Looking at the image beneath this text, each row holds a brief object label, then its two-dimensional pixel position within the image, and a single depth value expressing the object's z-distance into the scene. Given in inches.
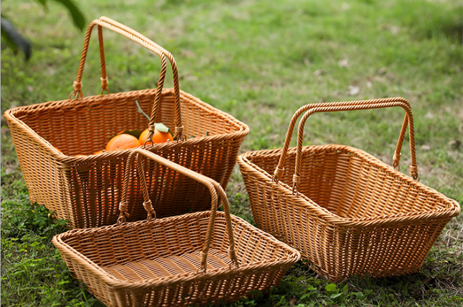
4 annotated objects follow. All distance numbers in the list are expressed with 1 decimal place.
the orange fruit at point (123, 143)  232.0
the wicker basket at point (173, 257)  167.6
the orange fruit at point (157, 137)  233.3
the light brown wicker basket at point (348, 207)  190.2
